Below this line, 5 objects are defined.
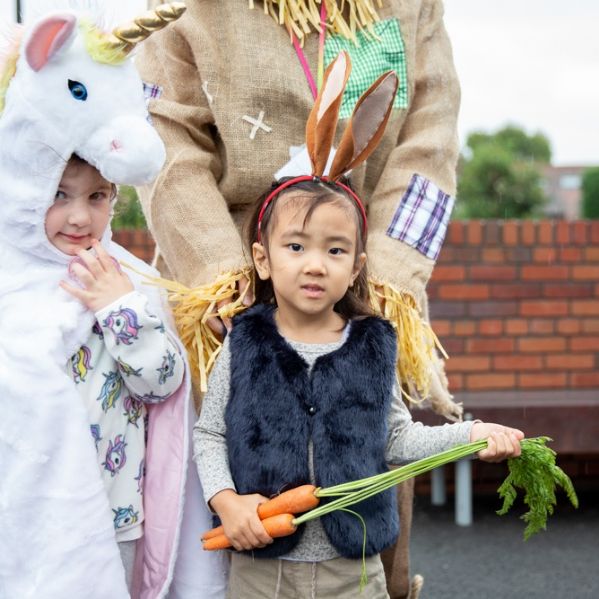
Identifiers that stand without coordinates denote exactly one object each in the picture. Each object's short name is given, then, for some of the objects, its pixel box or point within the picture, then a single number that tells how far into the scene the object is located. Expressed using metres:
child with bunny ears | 1.95
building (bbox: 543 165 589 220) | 53.09
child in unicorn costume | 1.87
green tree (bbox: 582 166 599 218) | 19.31
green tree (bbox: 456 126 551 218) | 25.86
